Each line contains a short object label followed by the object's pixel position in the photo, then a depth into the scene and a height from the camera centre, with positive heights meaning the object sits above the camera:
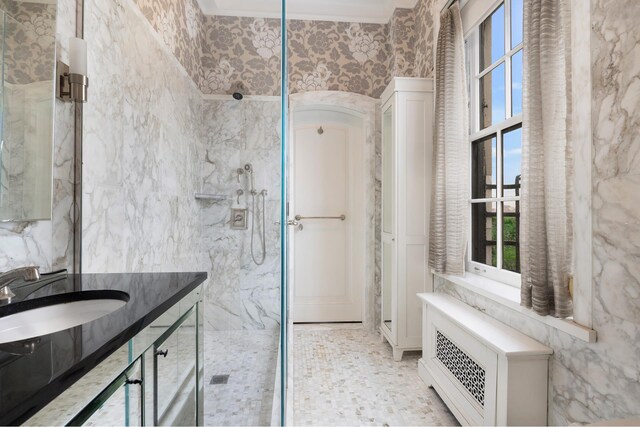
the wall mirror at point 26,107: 0.91 +0.32
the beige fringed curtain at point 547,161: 1.21 +0.22
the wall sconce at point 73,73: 1.11 +0.50
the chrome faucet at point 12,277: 0.73 -0.15
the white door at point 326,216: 3.19 +0.02
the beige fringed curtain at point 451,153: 2.04 +0.42
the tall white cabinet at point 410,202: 2.37 +0.12
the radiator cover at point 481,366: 1.26 -0.67
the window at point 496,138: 1.71 +0.47
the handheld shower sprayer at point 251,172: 2.57 +0.36
